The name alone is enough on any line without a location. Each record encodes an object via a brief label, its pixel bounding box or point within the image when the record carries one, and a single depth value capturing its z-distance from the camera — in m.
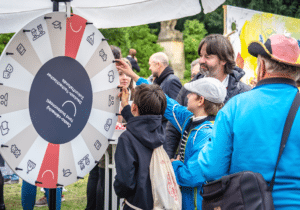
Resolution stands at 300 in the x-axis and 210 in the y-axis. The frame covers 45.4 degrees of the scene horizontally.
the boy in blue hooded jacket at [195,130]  2.39
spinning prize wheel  1.85
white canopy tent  2.93
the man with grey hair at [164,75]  4.24
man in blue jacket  1.53
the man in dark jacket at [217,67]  2.82
